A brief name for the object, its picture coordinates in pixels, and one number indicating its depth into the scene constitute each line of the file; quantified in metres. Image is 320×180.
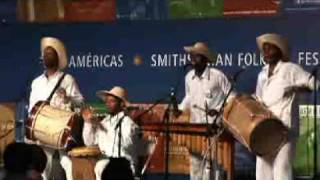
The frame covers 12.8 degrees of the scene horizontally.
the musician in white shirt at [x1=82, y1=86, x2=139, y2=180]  14.92
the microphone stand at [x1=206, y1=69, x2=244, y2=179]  14.09
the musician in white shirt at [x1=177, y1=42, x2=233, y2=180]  15.13
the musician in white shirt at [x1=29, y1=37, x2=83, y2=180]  15.46
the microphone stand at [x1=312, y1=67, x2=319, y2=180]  14.29
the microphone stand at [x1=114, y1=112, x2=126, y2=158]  14.86
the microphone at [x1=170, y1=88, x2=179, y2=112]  15.00
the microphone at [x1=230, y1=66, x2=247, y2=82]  15.17
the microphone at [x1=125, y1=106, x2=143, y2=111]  15.39
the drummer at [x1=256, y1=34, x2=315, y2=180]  13.32
